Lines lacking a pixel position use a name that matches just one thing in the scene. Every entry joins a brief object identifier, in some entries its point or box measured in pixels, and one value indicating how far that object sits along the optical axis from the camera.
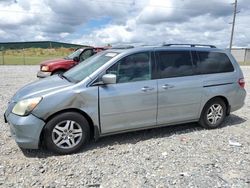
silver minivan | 2.85
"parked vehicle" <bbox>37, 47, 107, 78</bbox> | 7.50
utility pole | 25.97
